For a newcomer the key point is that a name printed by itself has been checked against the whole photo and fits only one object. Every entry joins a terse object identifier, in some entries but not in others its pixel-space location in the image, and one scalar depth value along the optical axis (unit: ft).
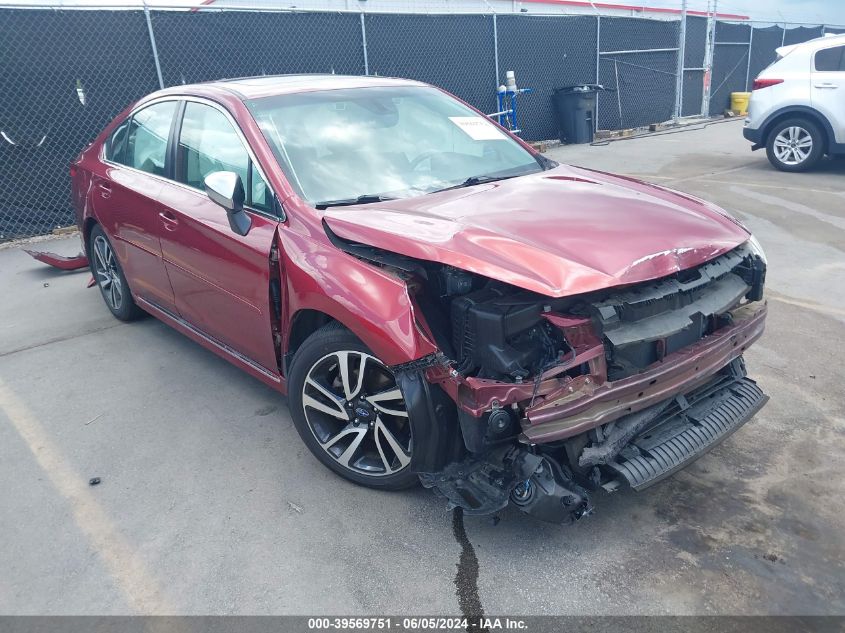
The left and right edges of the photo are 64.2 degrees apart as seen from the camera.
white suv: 30.45
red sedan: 8.17
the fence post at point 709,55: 54.34
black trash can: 43.62
